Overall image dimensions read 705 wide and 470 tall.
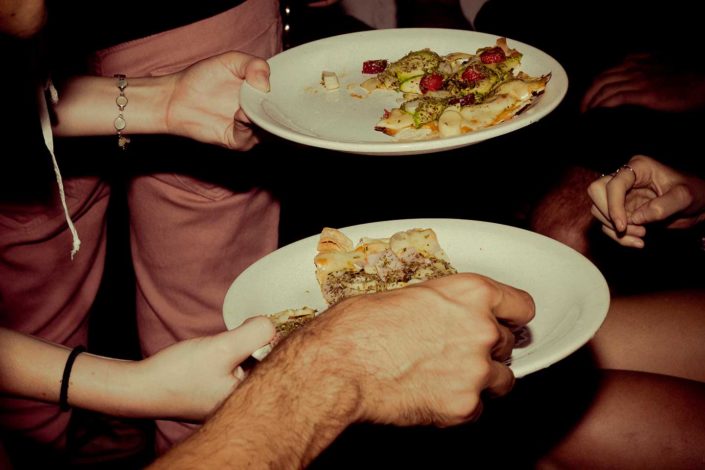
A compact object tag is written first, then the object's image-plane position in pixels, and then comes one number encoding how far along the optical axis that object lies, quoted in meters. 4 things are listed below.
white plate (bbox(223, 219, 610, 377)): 0.84
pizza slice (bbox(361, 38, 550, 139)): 0.96
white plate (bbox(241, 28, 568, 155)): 0.88
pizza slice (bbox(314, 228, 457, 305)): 0.91
